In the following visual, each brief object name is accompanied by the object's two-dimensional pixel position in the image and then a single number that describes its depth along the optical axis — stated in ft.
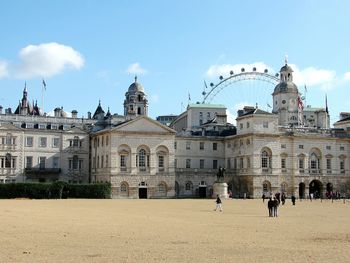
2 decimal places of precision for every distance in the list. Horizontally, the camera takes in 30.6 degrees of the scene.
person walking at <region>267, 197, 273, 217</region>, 151.02
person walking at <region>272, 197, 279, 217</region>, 151.23
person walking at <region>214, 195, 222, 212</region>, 177.87
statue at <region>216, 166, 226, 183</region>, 291.38
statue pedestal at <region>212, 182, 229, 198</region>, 294.66
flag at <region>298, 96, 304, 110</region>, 380.17
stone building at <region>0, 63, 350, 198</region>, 300.40
